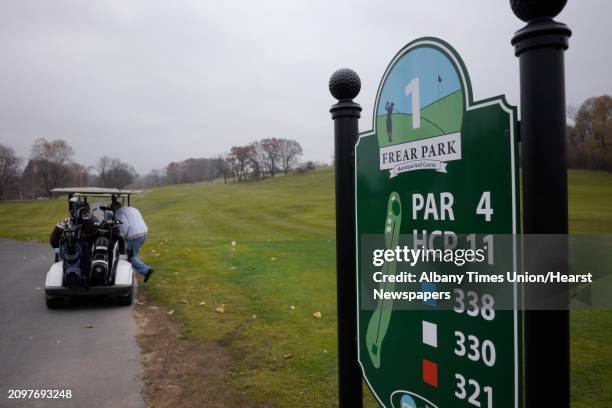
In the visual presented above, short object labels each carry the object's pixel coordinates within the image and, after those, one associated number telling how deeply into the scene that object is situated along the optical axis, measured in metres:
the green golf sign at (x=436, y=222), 1.51
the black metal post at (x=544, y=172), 1.32
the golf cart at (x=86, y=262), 7.09
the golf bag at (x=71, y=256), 7.05
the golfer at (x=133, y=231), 8.73
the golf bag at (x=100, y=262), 7.11
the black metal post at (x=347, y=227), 2.54
